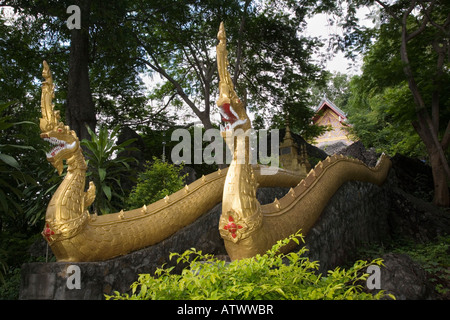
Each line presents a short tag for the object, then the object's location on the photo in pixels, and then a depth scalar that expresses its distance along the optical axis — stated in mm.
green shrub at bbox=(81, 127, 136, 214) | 5457
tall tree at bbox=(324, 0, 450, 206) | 7316
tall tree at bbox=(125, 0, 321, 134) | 9016
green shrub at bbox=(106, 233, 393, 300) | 1718
